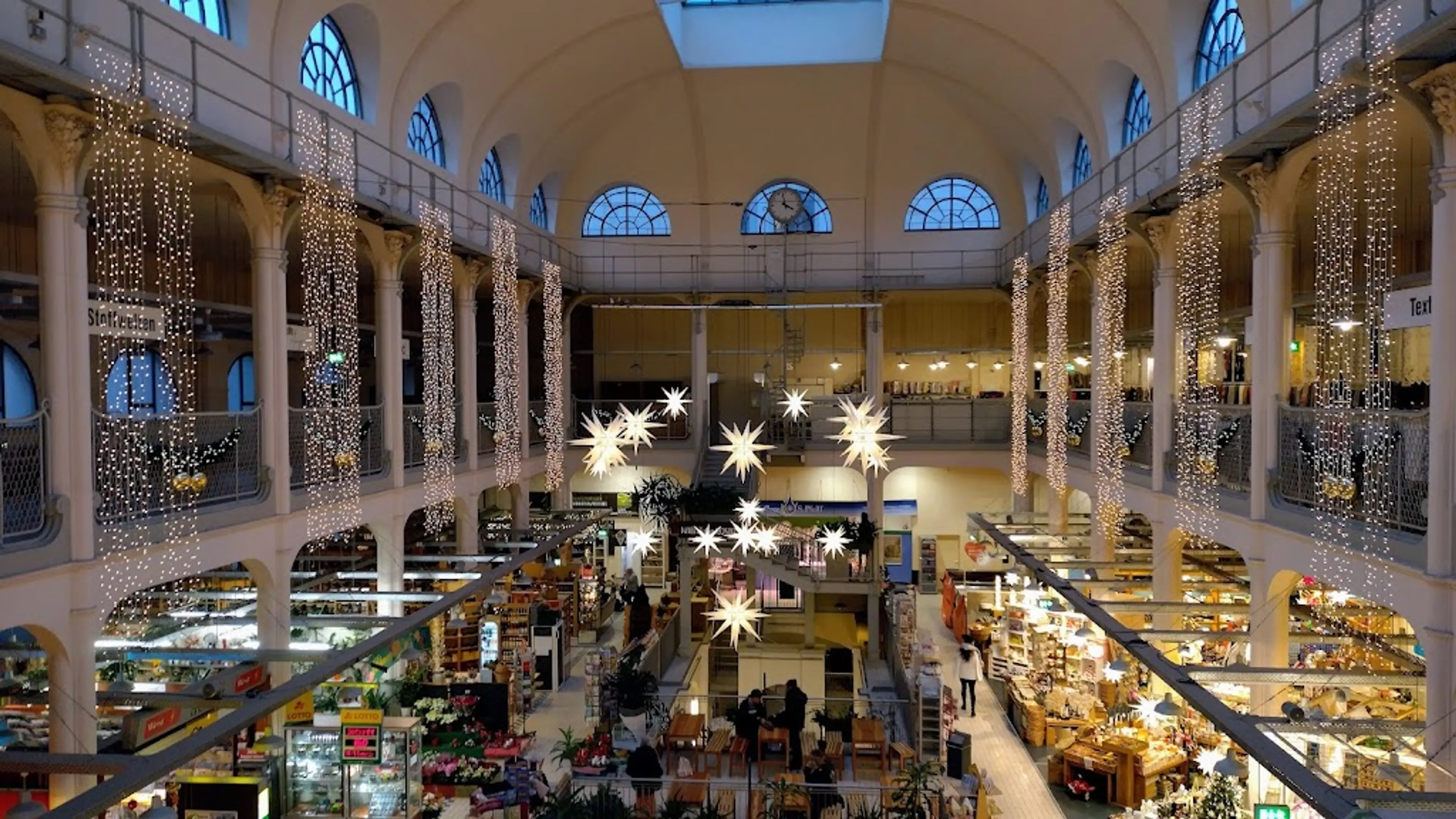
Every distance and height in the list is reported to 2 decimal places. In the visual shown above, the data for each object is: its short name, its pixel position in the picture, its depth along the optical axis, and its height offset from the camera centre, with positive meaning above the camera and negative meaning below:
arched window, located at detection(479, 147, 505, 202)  21.81 +4.50
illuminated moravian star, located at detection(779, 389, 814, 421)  12.04 -0.02
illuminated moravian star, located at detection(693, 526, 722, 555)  15.61 -2.15
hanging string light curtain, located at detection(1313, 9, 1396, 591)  8.29 +0.08
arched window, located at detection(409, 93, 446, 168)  17.98 +4.49
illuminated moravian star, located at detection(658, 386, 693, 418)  12.06 +0.00
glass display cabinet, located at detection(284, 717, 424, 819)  11.75 -3.93
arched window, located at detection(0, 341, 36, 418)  14.77 +0.35
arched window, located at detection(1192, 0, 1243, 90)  13.25 +4.35
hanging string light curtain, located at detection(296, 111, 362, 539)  12.60 +1.16
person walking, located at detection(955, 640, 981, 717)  16.97 -4.18
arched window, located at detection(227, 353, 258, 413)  20.39 +0.43
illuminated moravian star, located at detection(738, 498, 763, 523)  13.76 -1.39
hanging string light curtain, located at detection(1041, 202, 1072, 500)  16.80 +0.75
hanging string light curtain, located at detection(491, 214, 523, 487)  18.52 +0.80
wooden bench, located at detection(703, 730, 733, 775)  13.92 -4.38
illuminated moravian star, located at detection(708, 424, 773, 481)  11.60 -0.49
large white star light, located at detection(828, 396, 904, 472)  11.41 -0.37
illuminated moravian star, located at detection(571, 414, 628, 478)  11.66 -0.46
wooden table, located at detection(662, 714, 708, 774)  14.23 -4.29
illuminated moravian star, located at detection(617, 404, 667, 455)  11.69 -0.24
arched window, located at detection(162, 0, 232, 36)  11.66 +4.25
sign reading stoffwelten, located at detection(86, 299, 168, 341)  9.62 +0.83
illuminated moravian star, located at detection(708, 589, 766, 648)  13.85 -2.72
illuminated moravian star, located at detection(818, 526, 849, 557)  16.78 -2.27
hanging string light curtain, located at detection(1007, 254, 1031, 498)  20.39 +0.40
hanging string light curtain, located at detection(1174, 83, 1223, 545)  11.61 +1.34
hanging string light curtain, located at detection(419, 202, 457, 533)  15.55 +0.66
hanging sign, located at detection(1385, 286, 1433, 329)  8.01 +0.61
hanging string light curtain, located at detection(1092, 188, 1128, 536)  15.10 +0.35
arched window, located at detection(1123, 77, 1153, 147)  17.12 +4.40
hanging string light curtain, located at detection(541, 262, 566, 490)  20.44 +0.57
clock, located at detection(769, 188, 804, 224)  21.80 +3.85
